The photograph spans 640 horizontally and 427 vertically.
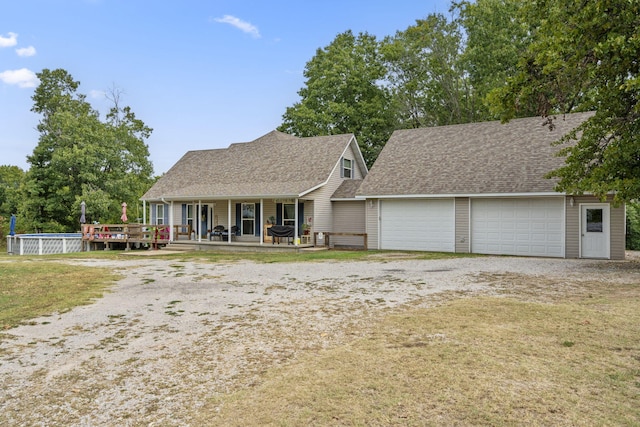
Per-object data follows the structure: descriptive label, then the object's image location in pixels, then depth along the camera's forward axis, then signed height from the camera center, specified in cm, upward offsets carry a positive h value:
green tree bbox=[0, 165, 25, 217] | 3296 +187
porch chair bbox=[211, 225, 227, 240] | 2281 -99
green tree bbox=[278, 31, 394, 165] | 3375 +877
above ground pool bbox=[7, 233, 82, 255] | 2395 -168
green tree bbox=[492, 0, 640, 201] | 941 +322
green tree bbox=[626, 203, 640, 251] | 2127 -89
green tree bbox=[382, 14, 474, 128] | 3241 +1051
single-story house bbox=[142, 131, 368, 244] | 2197 +146
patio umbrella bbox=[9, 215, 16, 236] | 2597 -60
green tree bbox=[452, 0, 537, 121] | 2780 +1092
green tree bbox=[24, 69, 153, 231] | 2962 +265
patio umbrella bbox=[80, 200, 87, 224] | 2460 +16
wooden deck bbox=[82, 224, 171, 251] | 2245 -115
